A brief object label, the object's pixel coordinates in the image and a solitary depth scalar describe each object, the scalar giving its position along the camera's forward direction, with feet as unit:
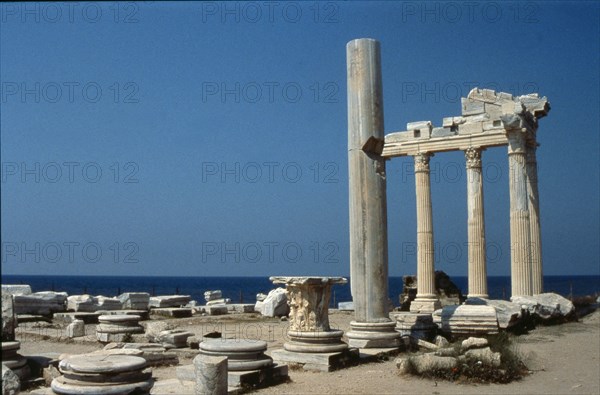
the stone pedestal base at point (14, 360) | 33.76
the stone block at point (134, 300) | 81.66
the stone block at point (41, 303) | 72.02
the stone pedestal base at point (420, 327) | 52.70
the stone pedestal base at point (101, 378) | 27.84
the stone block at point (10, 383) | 27.73
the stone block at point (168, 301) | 86.94
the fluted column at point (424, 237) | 85.51
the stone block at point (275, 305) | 82.43
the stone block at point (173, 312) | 79.05
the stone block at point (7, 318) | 35.88
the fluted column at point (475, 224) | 82.53
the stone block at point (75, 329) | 56.24
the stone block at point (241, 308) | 89.30
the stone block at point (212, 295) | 109.70
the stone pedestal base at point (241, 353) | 34.76
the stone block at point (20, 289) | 78.38
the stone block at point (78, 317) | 69.21
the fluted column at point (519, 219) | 77.36
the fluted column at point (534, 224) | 79.05
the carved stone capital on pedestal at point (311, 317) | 41.73
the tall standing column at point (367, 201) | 46.65
